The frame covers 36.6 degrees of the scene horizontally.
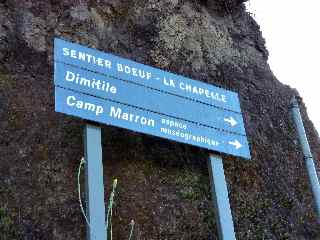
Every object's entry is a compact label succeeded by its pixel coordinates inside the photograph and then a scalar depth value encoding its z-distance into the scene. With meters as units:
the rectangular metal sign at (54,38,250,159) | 6.16
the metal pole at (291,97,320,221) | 7.06
